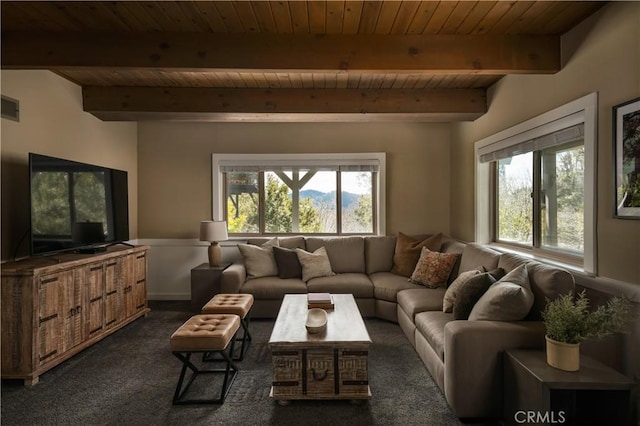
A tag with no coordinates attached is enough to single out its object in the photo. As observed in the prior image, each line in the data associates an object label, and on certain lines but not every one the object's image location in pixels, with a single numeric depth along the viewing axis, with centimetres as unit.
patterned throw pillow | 349
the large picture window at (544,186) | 228
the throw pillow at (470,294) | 234
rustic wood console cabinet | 243
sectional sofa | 197
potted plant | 171
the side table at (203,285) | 393
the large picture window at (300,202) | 478
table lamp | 419
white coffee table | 217
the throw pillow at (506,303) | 207
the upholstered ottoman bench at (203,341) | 216
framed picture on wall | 190
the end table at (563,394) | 161
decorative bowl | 224
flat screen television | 273
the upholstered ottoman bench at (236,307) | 278
